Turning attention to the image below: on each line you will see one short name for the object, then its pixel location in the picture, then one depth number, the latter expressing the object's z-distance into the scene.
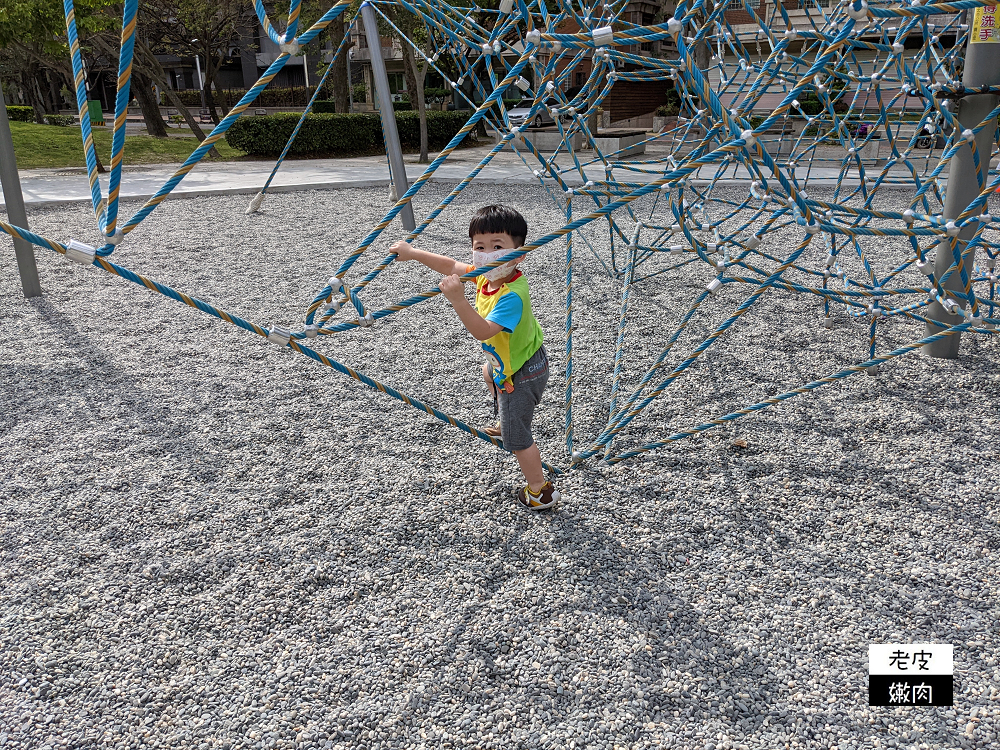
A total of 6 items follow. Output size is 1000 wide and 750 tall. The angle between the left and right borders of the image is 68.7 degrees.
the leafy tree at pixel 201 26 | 18.42
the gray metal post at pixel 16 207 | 4.17
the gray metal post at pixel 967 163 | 3.12
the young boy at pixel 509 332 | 2.05
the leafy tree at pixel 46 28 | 12.51
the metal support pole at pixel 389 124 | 6.17
